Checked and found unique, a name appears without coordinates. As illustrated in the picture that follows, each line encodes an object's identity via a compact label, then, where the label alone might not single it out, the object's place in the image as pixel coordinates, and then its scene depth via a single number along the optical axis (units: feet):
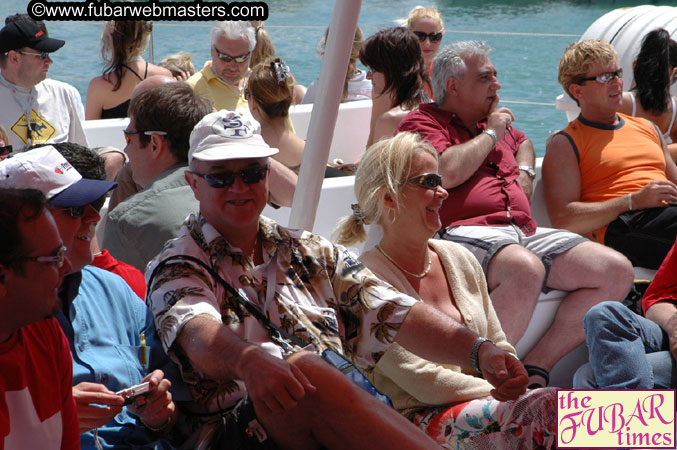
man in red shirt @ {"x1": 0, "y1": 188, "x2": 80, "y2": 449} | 9.59
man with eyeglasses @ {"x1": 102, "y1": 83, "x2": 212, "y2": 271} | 17.30
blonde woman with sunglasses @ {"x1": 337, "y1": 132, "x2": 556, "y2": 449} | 15.44
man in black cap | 28.73
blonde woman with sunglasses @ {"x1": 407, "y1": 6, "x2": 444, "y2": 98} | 37.40
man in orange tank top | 25.20
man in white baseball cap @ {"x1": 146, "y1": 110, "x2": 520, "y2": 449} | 12.12
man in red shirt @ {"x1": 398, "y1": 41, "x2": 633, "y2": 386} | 21.22
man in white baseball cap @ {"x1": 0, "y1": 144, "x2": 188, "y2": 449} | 12.46
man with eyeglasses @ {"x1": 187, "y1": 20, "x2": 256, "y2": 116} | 33.47
